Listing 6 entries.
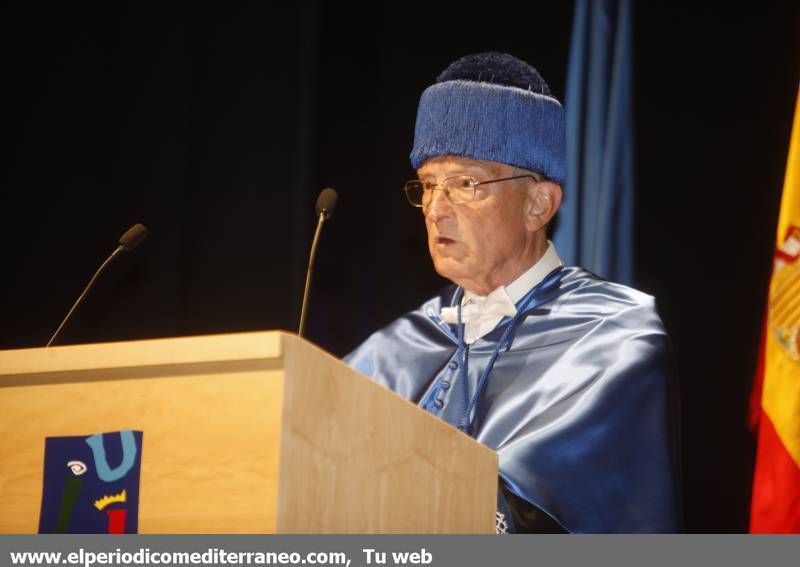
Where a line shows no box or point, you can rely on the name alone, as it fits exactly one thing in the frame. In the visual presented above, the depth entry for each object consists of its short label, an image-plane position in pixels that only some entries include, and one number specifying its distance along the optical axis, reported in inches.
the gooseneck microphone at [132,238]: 244.3
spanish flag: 278.1
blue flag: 319.9
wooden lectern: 149.1
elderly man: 234.7
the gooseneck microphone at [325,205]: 246.2
